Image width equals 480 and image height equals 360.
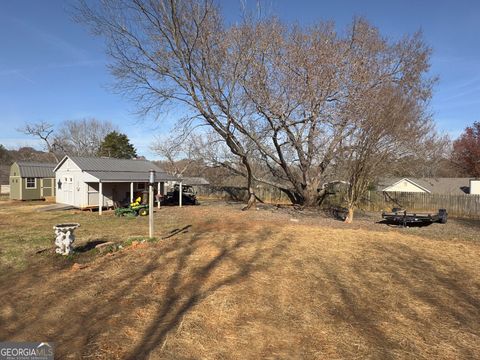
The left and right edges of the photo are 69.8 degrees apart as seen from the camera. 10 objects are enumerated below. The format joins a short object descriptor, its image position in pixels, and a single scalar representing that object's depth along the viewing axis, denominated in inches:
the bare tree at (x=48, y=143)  1520.7
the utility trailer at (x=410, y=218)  552.7
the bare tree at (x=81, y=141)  2094.0
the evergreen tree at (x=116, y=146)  1771.7
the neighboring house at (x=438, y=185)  1284.4
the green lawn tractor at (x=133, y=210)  662.5
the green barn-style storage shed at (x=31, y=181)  1077.8
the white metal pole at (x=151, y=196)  357.1
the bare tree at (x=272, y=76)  576.4
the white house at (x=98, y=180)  799.7
